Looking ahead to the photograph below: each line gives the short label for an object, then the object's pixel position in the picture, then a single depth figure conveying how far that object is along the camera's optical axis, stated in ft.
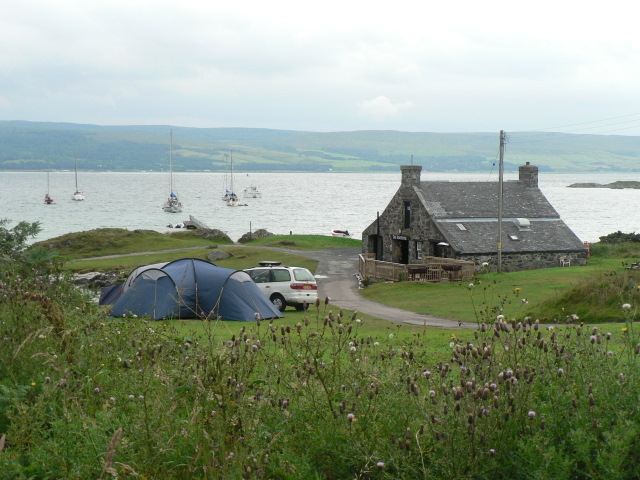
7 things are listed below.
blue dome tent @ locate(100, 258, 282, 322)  78.64
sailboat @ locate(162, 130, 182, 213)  501.97
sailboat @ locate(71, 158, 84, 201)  628.28
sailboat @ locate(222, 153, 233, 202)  608.55
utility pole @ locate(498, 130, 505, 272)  143.84
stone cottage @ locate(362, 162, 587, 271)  149.89
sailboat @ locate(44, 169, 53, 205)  571.28
